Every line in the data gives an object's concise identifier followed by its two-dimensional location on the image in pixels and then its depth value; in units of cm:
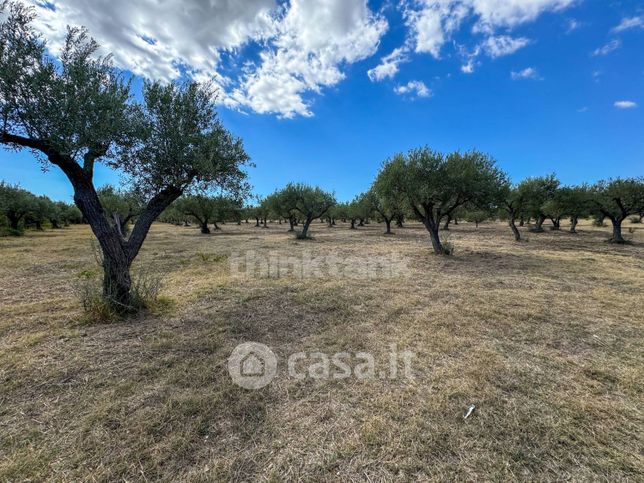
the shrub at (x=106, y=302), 545
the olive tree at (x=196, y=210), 3322
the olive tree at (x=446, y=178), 1361
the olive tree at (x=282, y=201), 2820
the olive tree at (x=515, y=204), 2334
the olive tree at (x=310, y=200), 2744
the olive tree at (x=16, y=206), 2521
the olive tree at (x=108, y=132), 447
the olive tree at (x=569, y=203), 2428
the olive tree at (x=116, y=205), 2581
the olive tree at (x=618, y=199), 1958
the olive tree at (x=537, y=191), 2470
